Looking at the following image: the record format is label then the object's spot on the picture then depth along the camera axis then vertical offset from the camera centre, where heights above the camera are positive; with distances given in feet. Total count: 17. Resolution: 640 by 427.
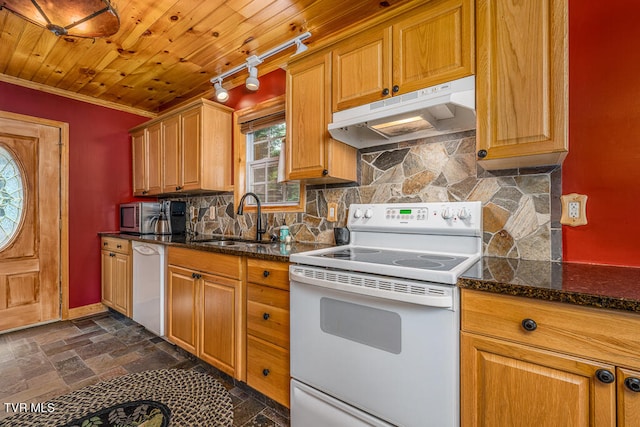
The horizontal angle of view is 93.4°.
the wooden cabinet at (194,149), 9.39 +2.09
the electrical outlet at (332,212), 7.27 -0.01
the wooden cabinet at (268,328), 5.52 -2.22
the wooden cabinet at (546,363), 2.78 -1.56
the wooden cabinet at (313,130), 6.24 +1.76
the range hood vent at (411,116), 4.56 +1.62
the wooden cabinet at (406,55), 4.67 +2.71
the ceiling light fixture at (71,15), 4.61 +3.18
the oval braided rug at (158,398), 5.54 -3.80
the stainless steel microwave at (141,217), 10.53 -0.17
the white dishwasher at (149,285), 8.30 -2.12
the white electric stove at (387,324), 3.64 -1.55
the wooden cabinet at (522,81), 3.95 +1.80
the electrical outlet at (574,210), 4.60 +0.01
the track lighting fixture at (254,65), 7.28 +4.09
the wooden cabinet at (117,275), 9.82 -2.16
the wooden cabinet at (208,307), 6.25 -2.18
